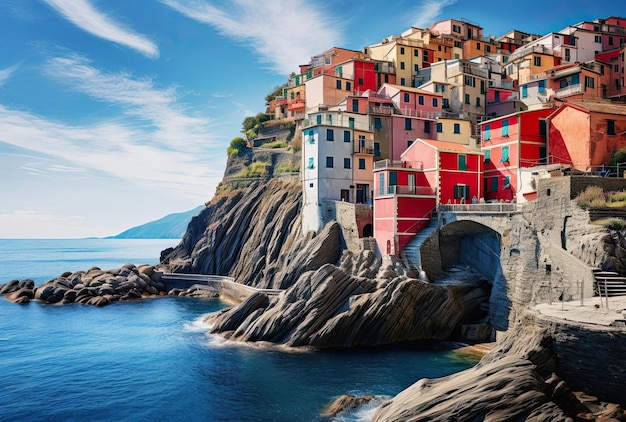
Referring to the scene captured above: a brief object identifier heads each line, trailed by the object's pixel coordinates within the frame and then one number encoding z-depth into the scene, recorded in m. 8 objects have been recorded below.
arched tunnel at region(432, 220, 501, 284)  43.00
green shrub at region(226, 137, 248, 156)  86.79
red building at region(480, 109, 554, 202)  46.66
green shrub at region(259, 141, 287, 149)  81.38
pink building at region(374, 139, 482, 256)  46.28
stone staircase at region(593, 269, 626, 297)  27.97
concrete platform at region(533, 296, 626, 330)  21.30
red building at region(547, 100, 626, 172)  40.47
